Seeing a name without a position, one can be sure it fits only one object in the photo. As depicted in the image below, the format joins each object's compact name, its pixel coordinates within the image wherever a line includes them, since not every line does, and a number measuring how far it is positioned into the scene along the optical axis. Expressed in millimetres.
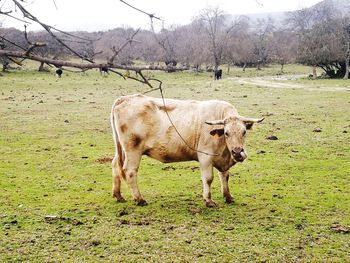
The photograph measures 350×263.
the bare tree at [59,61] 3363
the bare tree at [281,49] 75050
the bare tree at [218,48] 65938
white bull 8344
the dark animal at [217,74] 53156
